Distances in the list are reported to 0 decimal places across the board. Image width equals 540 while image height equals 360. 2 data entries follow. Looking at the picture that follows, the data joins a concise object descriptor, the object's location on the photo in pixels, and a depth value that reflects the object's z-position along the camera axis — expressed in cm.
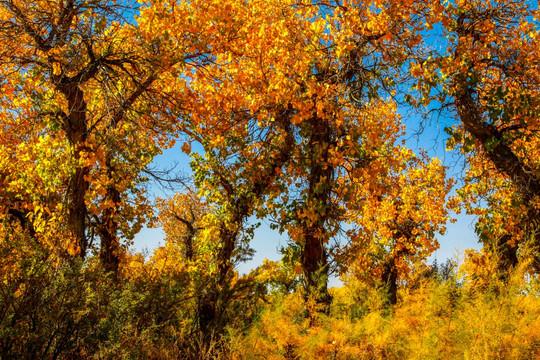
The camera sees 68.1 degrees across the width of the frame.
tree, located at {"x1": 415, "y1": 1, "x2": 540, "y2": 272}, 913
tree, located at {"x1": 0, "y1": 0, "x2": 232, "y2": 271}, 684
